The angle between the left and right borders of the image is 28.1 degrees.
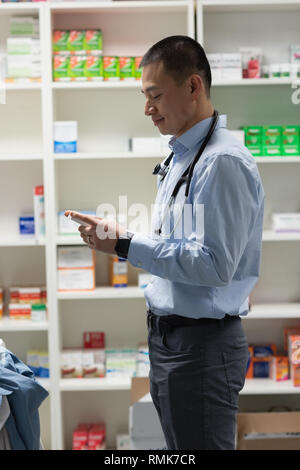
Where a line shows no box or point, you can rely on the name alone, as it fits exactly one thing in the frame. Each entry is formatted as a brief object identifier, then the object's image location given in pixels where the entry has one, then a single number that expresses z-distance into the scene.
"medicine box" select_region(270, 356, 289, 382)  3.39
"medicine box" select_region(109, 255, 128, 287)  3.43
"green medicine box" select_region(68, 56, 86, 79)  3.29
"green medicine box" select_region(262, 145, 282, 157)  3.33
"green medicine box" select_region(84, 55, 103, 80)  3.30
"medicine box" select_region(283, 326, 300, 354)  3.46
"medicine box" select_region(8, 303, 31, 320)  3.44
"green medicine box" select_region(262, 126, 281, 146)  3.31
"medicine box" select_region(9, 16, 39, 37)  3.32
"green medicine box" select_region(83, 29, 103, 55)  3.31
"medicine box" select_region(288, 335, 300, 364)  3.36
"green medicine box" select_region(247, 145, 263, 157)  3.33
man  1.76
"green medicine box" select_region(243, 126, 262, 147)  3.32
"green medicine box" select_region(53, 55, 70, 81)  3.30
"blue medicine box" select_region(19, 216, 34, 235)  3.46
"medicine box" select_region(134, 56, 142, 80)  3.33
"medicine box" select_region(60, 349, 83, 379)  3.43
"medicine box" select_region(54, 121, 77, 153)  3.30
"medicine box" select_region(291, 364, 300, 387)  3.34
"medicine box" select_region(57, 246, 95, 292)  3.36
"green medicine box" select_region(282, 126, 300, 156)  3.32
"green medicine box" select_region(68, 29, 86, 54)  3.30
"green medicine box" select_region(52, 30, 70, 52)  3.31
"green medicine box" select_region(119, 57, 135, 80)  3.32
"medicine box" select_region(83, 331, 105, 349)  3.64
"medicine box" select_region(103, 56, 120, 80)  3.32
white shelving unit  3.37
